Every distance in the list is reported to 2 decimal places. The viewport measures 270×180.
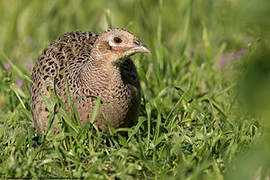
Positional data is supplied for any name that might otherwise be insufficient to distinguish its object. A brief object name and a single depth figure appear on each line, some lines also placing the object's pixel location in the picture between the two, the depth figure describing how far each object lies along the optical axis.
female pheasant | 7.97
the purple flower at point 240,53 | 11.78
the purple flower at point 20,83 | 11.31
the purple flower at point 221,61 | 11.62
